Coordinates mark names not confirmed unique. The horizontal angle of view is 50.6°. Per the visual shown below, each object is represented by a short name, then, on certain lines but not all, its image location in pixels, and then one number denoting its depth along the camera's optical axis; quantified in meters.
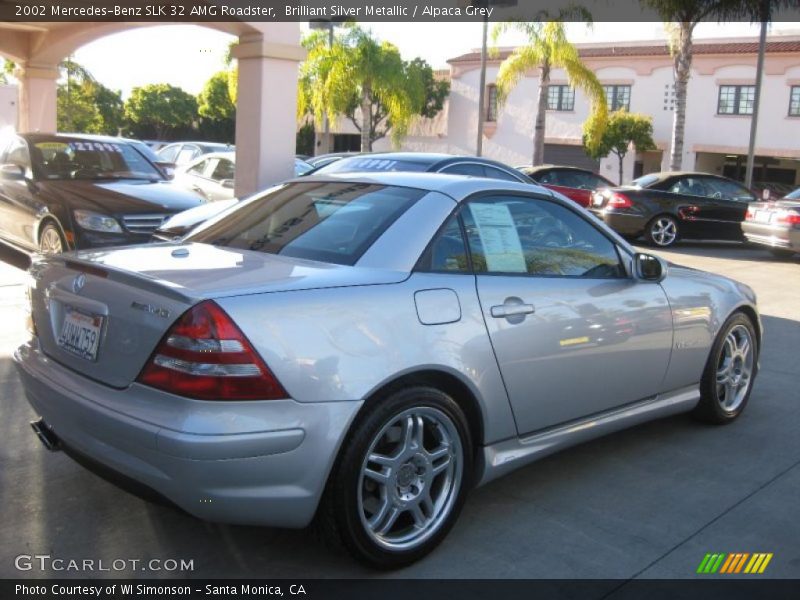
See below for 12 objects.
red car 17.16
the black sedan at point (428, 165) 8.78
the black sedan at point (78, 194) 8.20
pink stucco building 30.91
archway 9.50
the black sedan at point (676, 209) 15.70
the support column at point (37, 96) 14.60
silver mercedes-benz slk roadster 2.86
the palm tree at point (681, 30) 22.17
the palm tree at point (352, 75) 29.89
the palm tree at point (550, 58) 26.17
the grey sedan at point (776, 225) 13.38
